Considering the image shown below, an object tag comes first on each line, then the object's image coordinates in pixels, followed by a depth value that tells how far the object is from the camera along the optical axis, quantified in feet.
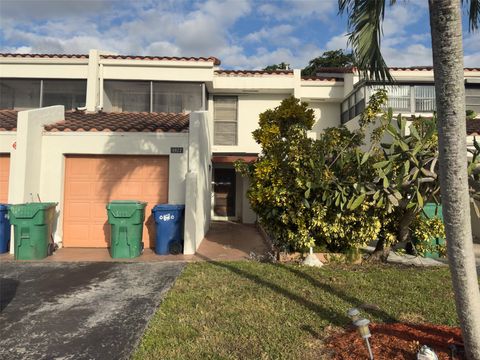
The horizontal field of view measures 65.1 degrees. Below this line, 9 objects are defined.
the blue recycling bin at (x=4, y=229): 27.45
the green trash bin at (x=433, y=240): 26.54
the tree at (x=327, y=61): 113.29
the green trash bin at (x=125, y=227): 26.09
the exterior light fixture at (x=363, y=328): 10.69
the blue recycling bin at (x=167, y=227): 27.61
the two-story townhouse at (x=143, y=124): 29.86
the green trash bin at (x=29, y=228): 25.32
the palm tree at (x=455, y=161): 9.91
